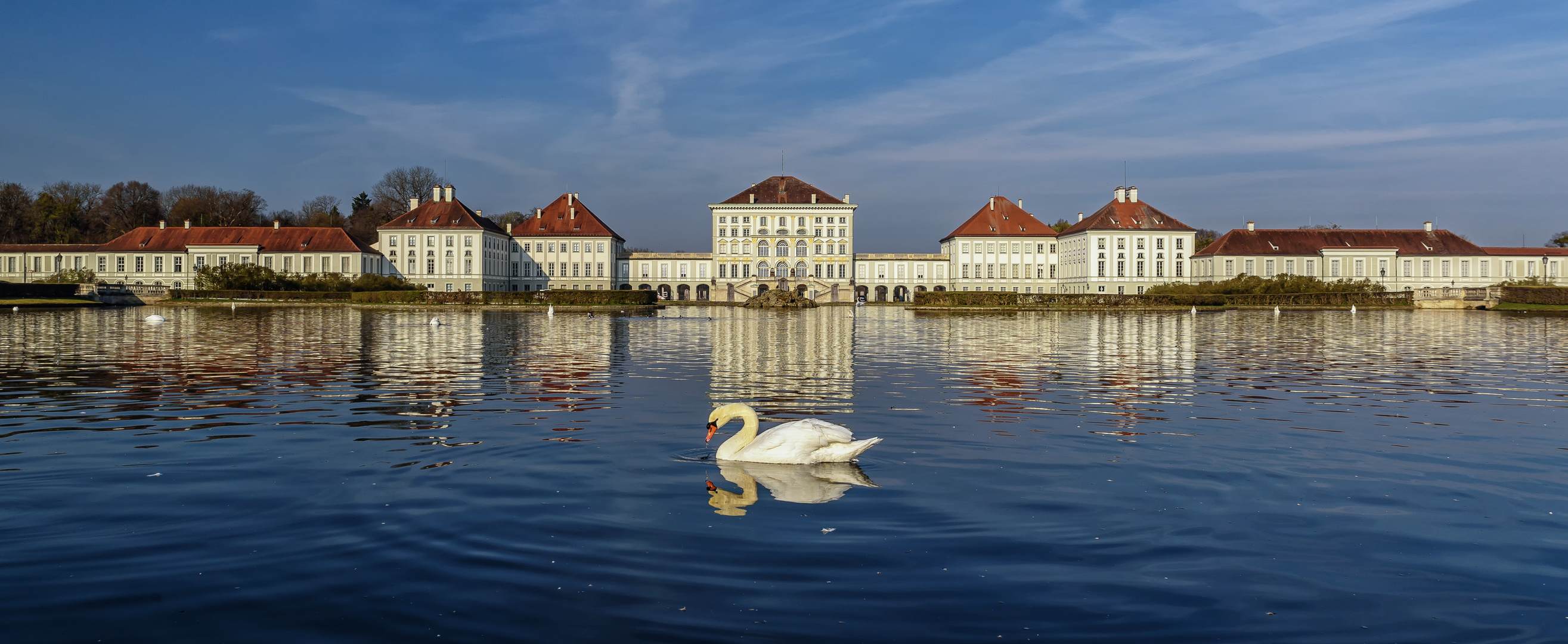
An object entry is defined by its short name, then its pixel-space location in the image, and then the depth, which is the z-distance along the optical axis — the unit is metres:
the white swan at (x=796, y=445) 10.14
